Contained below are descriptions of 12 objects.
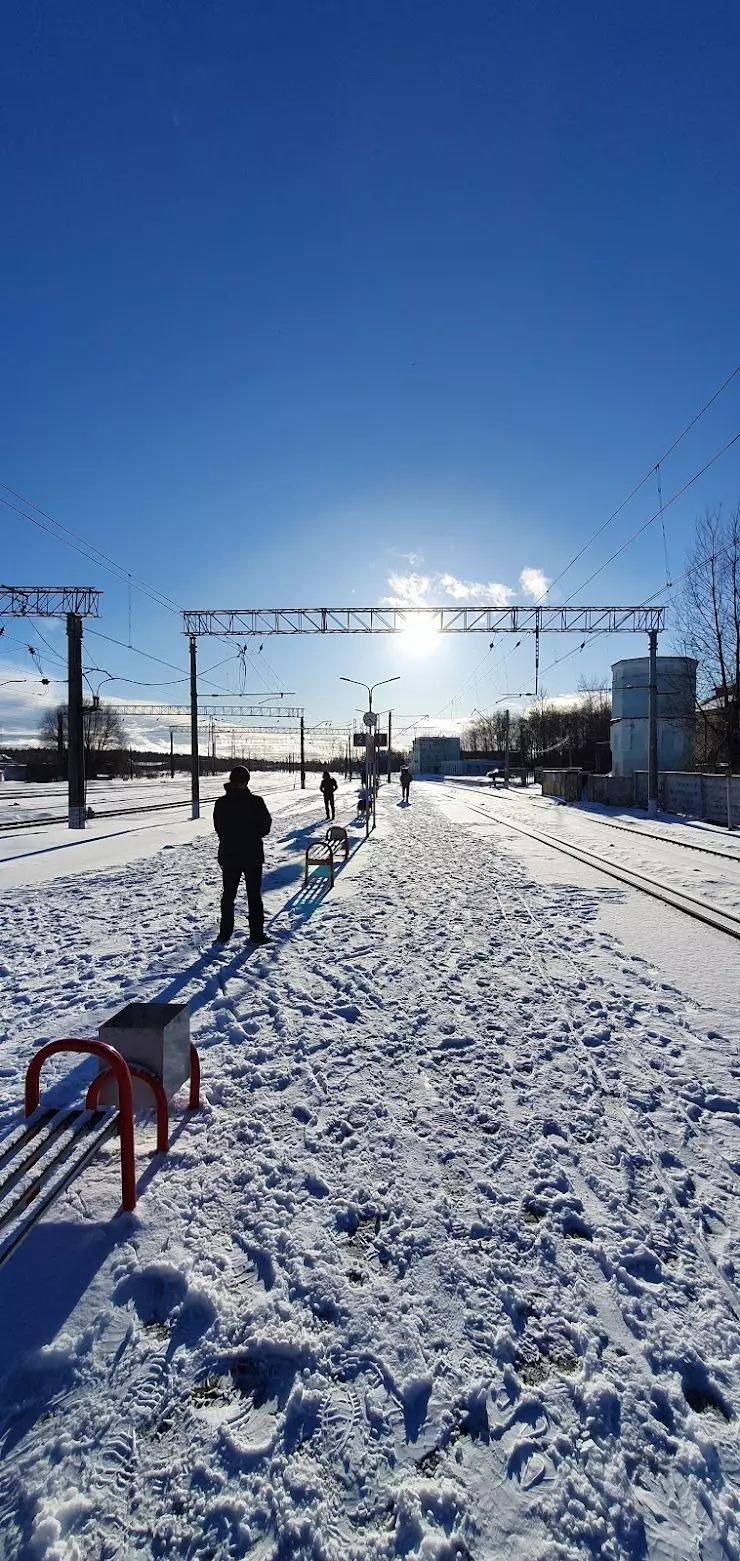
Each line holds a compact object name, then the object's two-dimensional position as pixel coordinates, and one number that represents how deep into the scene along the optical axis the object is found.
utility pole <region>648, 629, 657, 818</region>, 23.53
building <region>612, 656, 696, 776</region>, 33.12
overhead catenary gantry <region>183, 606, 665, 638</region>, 26.94
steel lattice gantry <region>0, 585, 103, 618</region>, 21.52
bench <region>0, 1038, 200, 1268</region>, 2.52
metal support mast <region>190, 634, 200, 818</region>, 23.20
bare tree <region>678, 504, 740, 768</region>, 29.92
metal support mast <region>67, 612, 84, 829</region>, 19.45
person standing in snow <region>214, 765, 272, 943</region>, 6.79
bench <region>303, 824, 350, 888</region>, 10.54
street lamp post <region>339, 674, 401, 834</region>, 21.69
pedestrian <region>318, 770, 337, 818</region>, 21.06
